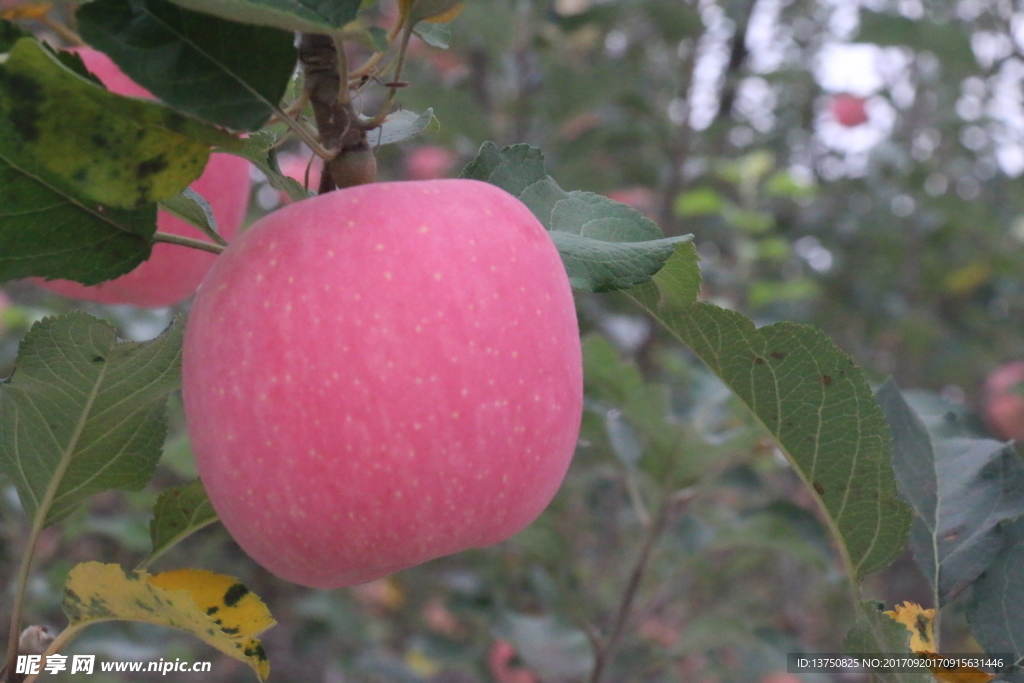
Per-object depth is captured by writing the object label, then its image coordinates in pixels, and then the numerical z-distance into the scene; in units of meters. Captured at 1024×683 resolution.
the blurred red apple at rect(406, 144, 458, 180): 1.33
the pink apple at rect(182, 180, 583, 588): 0.31
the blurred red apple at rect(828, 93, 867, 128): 1.58
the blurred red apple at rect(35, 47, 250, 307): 0.42
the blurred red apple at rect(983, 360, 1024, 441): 1.25
